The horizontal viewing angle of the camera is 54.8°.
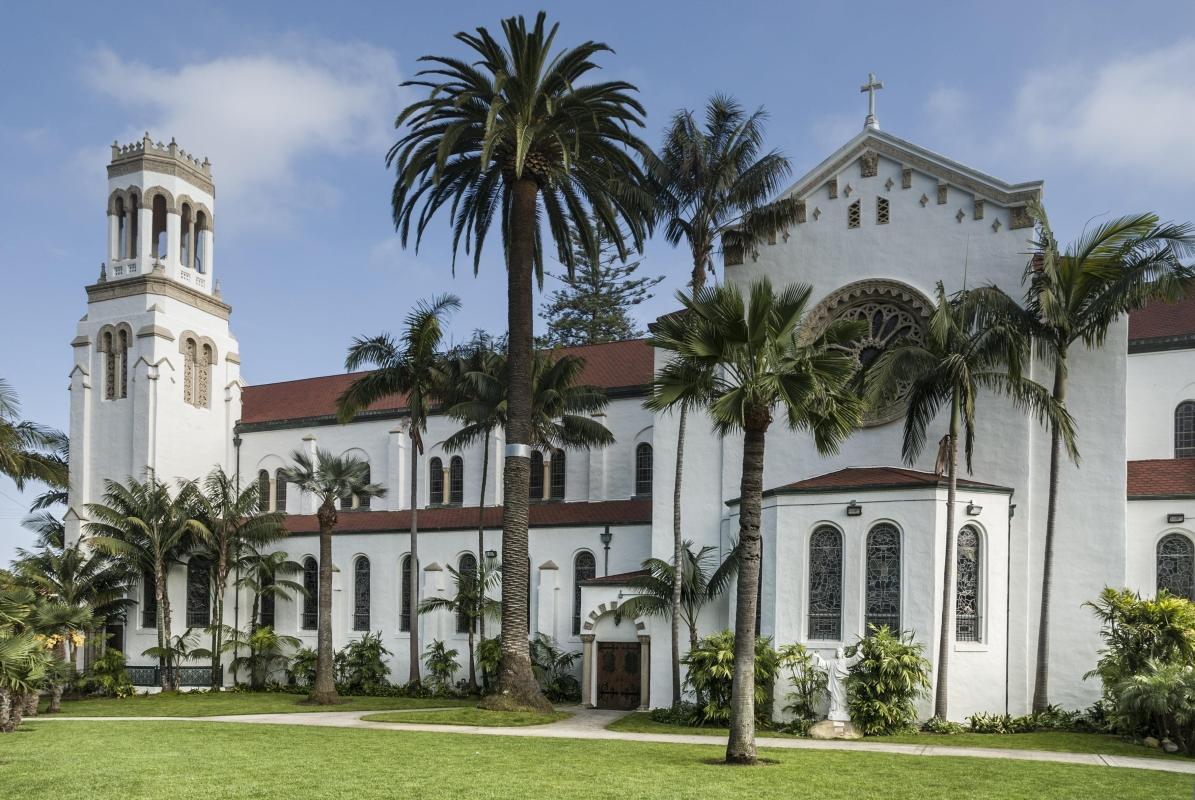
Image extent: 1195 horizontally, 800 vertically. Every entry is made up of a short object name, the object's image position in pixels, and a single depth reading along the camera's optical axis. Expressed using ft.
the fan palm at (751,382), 61.31
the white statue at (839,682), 79.36
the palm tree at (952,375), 81.61
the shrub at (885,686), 78.23
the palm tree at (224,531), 137.80
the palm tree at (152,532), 135.54
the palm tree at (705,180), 94.02
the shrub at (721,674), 83.41
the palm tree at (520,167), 87.92
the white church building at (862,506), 85.51
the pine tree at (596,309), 228.63
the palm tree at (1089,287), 80.12
